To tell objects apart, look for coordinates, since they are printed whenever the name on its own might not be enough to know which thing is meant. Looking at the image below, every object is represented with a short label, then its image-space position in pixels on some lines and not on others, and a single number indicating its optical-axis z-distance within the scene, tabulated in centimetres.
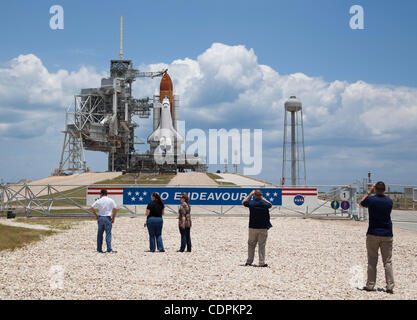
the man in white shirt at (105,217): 1258
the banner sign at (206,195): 2364
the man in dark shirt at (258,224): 1047
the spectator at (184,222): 1255
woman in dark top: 1261
